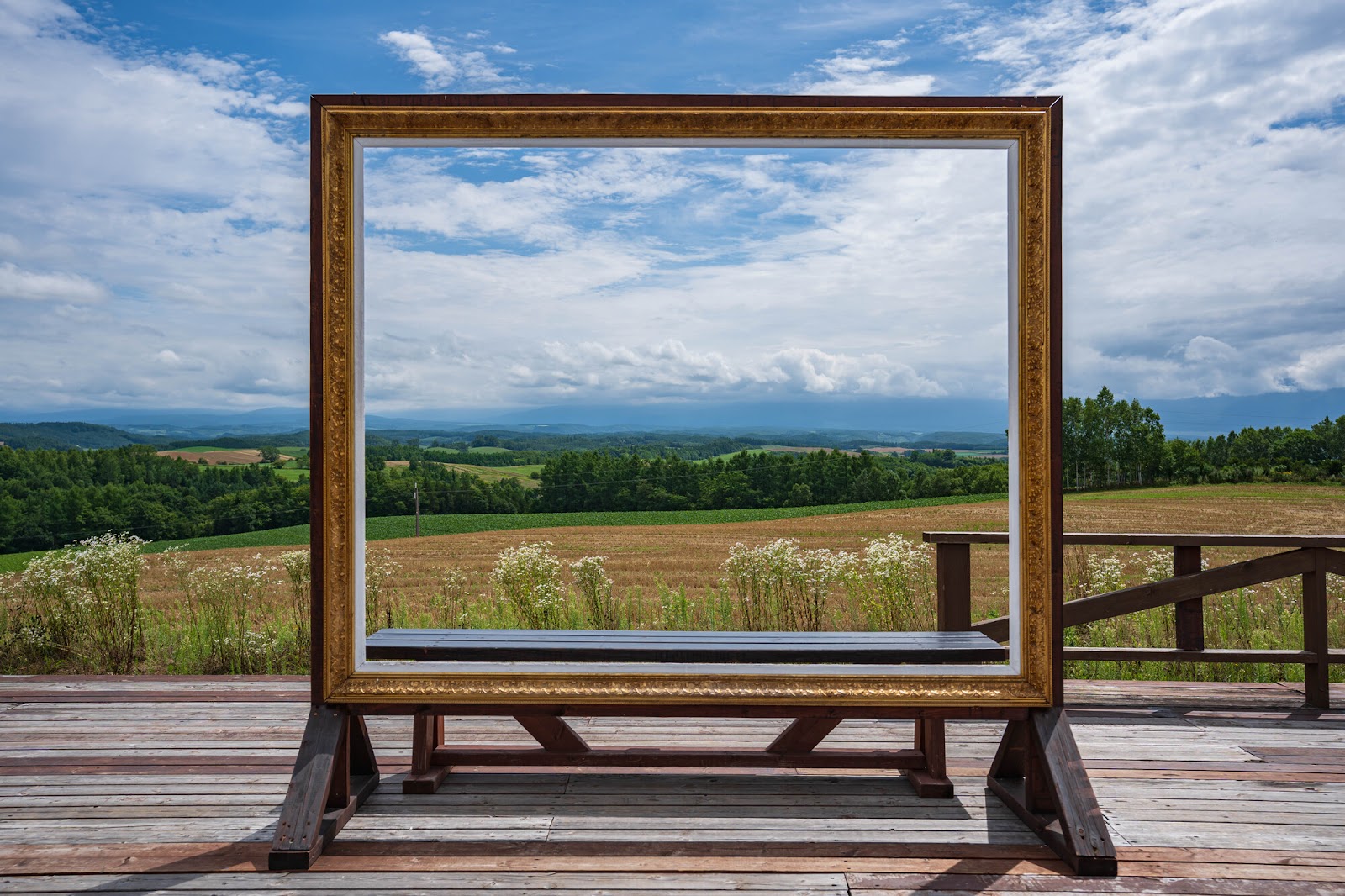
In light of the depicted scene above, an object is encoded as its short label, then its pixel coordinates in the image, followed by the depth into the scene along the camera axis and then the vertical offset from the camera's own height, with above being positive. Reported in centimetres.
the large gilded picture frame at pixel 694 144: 251 +31
